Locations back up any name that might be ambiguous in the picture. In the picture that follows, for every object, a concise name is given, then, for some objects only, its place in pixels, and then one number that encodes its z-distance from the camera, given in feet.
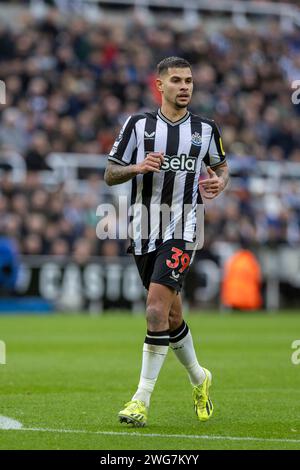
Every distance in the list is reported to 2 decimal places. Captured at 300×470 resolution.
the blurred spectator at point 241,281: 150.20
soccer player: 50.67
